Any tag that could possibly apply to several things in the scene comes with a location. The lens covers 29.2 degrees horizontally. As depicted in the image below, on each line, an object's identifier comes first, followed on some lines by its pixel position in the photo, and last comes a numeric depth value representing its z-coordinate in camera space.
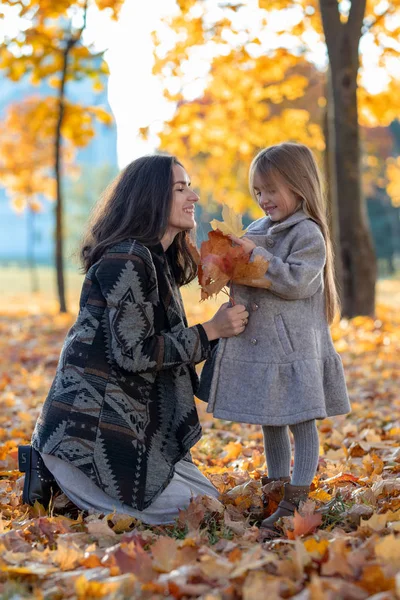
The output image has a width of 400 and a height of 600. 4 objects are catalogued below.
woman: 3.03
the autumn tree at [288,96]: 9.09
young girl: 3.03
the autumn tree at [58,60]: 8.98
